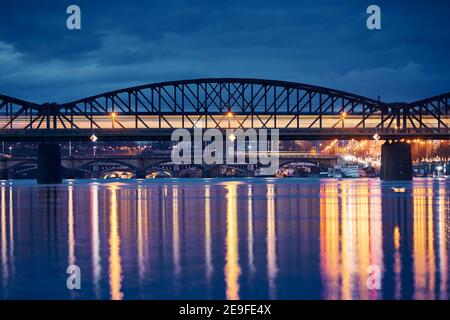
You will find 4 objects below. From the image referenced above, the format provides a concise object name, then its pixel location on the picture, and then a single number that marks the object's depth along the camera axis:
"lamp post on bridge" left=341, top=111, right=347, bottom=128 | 161.18
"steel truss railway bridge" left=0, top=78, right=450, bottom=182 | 146.88
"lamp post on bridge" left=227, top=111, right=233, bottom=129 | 163.25
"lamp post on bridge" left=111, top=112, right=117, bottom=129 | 160.62
